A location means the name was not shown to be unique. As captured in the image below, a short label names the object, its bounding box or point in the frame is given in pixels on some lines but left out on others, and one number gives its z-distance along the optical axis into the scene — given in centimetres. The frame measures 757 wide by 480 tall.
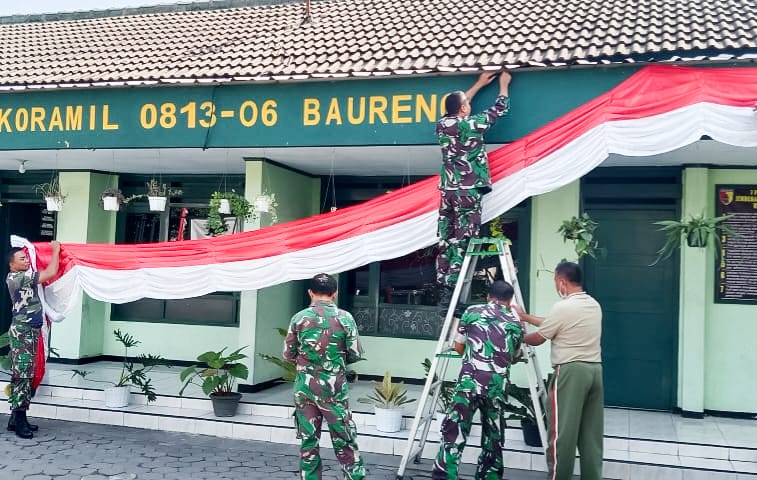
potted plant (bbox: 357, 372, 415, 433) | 678
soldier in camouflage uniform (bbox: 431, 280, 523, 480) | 505
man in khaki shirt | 500
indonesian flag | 553
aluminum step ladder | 546
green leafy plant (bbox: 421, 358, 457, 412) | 656
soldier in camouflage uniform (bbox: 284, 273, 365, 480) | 480
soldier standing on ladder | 569
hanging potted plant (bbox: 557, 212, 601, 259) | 599
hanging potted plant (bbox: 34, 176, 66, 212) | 917
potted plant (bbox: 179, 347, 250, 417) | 726
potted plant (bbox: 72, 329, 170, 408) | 763
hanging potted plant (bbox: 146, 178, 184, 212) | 843
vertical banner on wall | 756
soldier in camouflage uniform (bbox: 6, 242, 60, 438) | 687
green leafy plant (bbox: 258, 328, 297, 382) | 745
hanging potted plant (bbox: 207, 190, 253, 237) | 776
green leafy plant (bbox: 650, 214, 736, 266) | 552
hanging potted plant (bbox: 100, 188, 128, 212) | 873
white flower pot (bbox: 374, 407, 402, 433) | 678
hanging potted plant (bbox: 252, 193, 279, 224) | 788
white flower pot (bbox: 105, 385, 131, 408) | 763
